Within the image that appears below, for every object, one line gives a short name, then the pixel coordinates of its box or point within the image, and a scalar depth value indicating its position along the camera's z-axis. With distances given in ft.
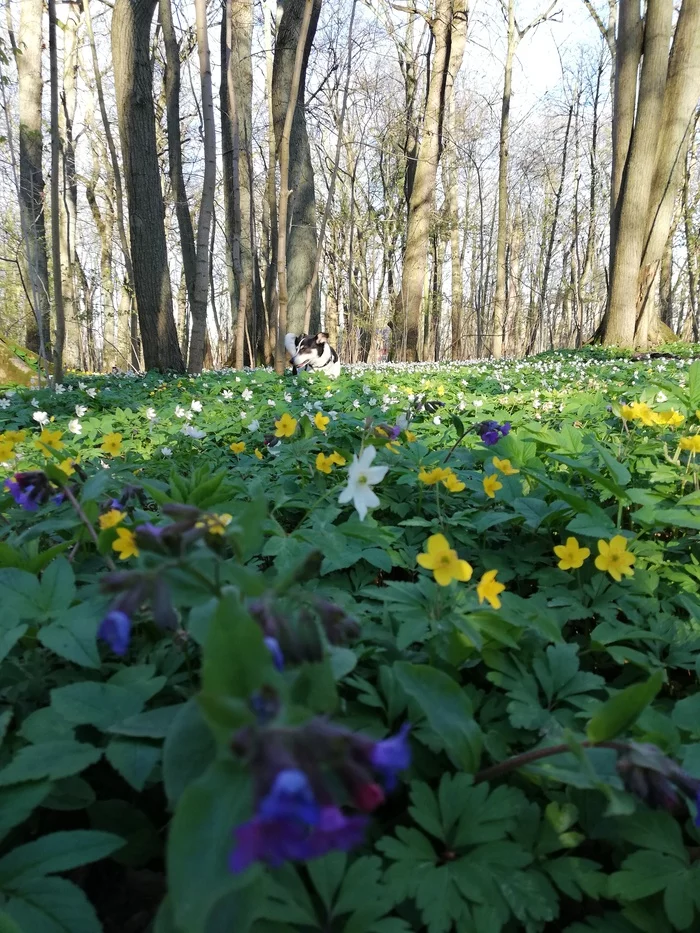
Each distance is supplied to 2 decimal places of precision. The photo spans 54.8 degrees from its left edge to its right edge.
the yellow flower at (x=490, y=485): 1.36
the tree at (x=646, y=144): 23.04
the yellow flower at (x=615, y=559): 1.11
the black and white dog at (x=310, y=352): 22.29
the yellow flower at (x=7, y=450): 1.49
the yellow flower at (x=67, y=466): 1.26
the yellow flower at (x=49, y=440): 1.49
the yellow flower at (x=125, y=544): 0.97
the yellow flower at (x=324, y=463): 1.45
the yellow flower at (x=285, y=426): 1.68
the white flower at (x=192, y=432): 1.95
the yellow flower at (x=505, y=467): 1.45
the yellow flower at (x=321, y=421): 1.83
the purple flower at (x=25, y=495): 1.02
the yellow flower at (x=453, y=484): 1.36
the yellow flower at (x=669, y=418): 1.57
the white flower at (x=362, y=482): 1.04
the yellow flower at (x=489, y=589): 0.92
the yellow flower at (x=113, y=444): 1.67
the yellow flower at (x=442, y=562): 0.95
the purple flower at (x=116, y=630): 0.64
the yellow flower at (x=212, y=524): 0.72
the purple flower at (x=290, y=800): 0.43
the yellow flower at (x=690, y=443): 1.40
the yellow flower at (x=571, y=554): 1.16
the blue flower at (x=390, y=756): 0.50
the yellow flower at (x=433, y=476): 1.34
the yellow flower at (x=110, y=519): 1.06
